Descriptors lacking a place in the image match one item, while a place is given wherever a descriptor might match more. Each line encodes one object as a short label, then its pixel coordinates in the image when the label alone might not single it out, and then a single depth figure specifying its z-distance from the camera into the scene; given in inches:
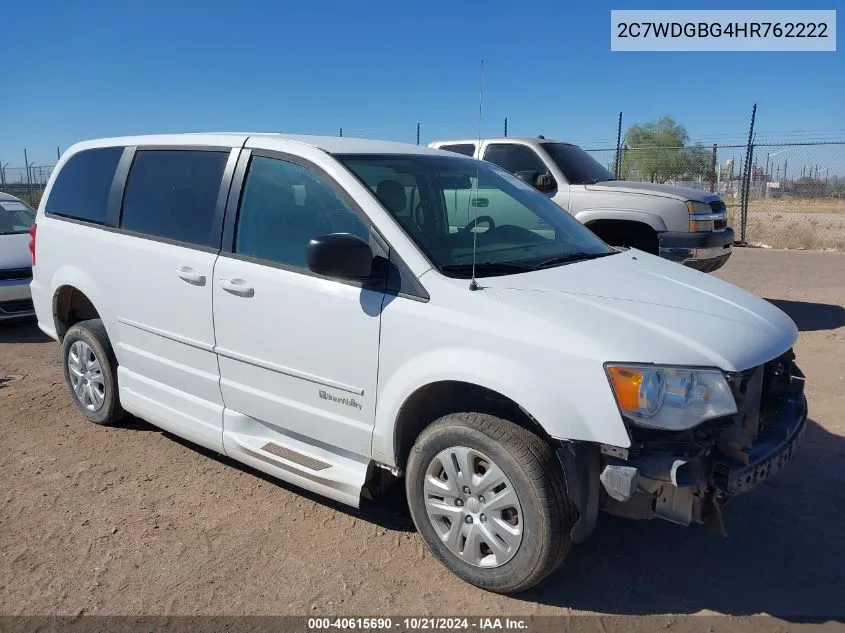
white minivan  104.4
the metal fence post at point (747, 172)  589.0
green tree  727.7
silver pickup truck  311.1
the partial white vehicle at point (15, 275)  294.4
